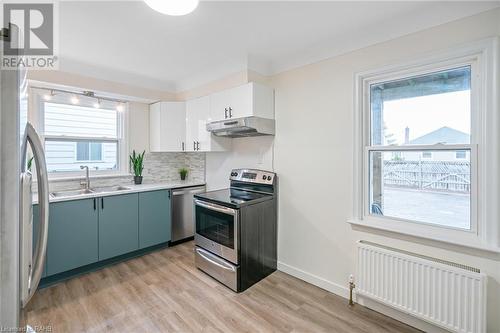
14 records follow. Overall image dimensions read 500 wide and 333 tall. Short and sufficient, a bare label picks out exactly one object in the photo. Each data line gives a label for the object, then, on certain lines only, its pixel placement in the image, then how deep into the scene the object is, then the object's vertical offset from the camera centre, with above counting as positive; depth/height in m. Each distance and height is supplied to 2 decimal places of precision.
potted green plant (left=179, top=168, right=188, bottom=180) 4.11 -0.14
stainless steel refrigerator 0.74 -0.10
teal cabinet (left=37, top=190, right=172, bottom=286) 2.48 -0.80
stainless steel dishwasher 3.54 -0.74
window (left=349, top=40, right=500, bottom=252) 1.64 +0.14
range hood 2.64 +0.46
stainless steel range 2.42 -0.75
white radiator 1.59 -0.93
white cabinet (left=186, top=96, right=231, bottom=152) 3.27 +0.53
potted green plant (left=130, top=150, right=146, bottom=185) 3.65 -0.02
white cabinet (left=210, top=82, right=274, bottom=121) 2.68 +0.77
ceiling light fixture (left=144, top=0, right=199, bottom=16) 1.42 +0.99
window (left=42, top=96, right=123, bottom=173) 3.02 +0.40
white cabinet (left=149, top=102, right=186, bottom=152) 3.65 +0.61
